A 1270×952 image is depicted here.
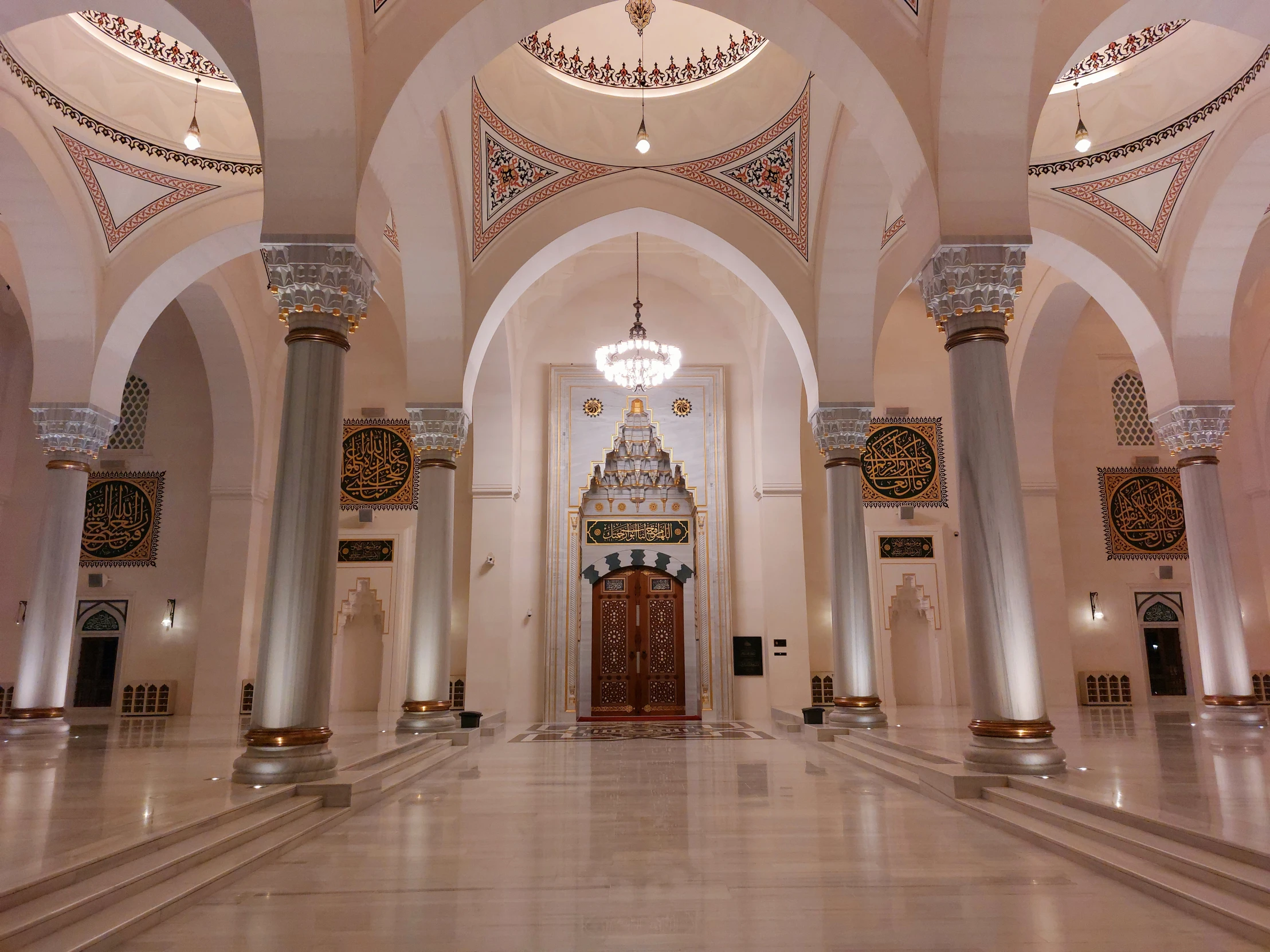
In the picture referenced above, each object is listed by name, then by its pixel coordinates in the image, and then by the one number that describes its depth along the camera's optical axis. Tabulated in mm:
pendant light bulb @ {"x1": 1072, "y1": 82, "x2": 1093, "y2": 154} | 6500
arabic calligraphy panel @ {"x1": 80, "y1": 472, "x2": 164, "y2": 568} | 10469
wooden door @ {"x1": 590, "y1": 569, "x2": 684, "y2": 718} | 10352
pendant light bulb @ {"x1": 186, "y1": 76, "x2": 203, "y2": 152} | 6629
